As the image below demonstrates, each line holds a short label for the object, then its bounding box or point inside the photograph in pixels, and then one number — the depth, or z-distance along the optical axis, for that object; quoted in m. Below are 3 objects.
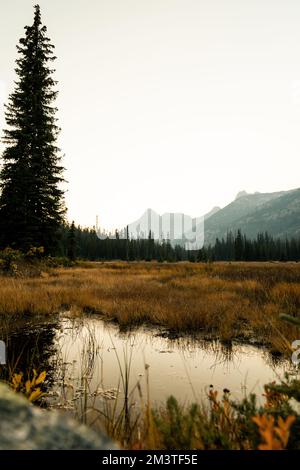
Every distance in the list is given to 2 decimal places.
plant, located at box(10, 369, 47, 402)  2.03
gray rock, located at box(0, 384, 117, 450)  1.08
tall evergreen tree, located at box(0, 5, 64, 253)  16.34
